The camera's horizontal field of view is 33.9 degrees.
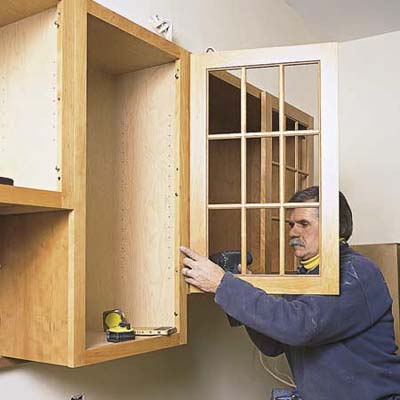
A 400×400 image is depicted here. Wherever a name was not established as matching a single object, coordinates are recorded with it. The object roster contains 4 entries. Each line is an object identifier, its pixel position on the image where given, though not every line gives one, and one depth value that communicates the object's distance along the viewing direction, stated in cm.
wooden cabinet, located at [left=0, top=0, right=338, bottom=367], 138
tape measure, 152
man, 171
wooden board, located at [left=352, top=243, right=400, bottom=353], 305
